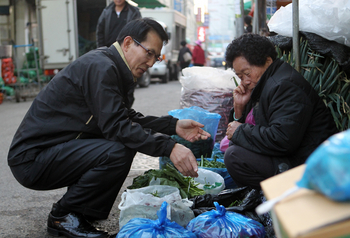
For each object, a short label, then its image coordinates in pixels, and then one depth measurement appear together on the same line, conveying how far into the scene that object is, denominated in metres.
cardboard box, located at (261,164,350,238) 0.86
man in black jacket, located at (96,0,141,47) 6.21
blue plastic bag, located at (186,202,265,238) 2.18
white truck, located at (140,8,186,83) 16.91
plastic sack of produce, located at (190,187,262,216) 2.63
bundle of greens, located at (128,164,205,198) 2.91
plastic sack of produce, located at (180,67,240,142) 4.62
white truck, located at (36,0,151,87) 10.53
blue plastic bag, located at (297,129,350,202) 0.85
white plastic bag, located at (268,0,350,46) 3.13
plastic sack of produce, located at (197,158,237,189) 3.39
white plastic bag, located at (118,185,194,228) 2.46
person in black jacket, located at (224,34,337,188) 2.47
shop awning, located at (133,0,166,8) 14.75
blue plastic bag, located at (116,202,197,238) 2.03
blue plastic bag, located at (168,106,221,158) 3.80
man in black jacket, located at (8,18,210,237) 2.47
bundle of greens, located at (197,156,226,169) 3.53
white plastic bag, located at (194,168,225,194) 3.10
